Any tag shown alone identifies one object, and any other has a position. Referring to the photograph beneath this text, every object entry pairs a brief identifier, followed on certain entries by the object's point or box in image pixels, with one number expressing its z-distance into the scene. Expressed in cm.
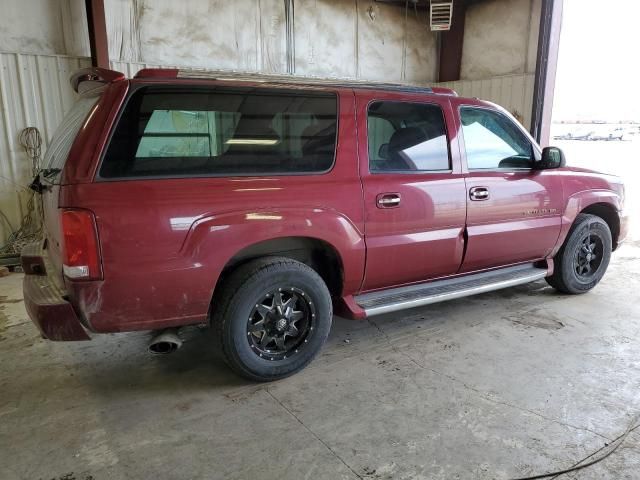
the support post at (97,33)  566
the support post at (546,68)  687
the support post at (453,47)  866
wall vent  786
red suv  227
